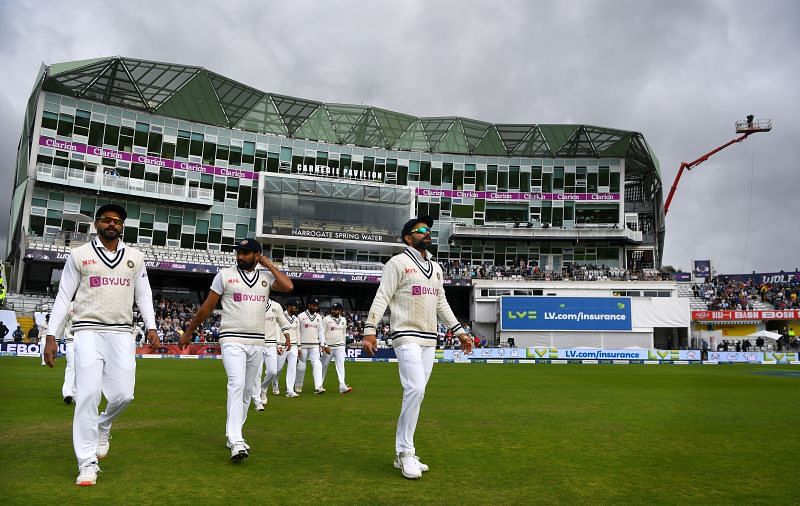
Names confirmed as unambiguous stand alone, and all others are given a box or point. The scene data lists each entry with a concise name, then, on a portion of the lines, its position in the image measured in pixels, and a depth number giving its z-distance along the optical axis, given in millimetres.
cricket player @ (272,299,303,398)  16422
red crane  81062
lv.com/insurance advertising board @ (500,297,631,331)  53344
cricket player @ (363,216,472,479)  7094
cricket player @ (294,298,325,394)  17266
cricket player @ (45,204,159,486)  6602
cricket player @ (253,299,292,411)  13236
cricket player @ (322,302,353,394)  17359
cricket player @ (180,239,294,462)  7940
